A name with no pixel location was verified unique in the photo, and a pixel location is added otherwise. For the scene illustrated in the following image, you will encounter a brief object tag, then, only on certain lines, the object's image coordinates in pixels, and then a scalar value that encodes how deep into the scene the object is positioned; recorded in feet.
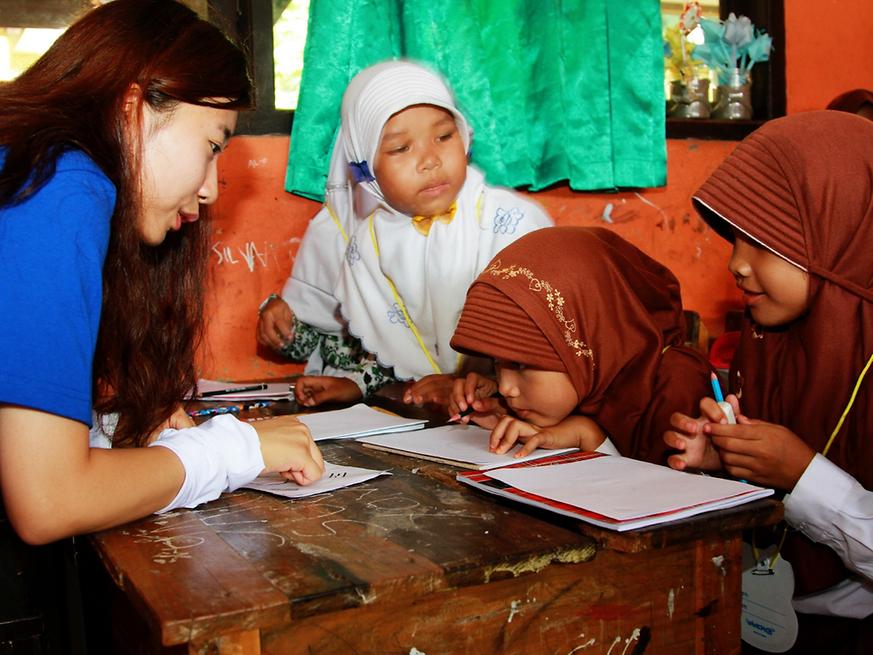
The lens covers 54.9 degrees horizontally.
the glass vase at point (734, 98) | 10.07
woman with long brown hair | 2.93
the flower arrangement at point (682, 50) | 9.72
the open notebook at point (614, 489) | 3.14
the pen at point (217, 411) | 6.06
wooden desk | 2.54
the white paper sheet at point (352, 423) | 5.10
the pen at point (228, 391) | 6.95
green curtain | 8.26
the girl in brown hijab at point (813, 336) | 4.44
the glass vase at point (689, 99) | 10.01
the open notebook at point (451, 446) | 4.24
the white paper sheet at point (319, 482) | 3.71
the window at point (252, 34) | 8.05
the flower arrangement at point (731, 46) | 9.70
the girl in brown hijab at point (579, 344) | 5.10
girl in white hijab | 7.46
